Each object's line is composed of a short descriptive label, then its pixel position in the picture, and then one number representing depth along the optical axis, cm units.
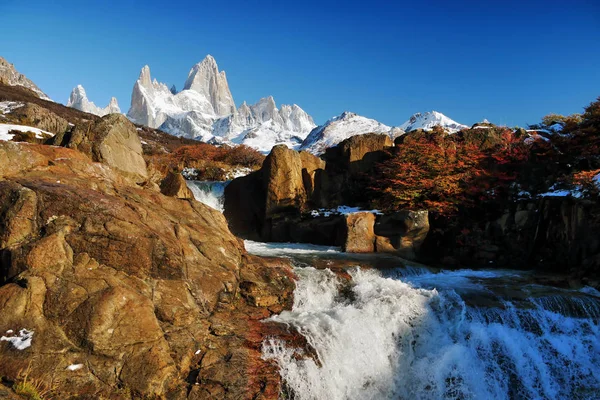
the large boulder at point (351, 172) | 1998
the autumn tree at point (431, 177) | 1591
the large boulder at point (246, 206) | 1914
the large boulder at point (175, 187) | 1390
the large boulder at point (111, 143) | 1224
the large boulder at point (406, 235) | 1438
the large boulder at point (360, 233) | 1450
